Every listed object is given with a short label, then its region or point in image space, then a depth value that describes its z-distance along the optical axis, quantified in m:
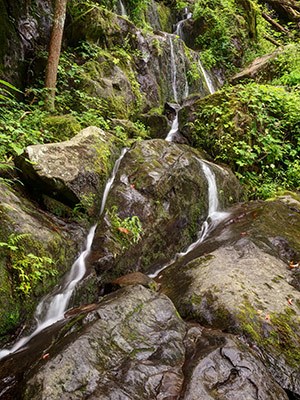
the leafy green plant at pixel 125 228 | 4.98
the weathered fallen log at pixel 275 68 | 11.75
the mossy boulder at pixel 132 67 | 8.56
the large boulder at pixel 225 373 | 2.61
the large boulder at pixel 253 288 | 3.32
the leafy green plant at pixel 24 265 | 3.58
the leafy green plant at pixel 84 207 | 4.93
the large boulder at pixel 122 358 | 2.47
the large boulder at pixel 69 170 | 4.62
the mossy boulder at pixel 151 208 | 4.90
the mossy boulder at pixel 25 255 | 3.50
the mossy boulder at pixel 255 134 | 8.27
